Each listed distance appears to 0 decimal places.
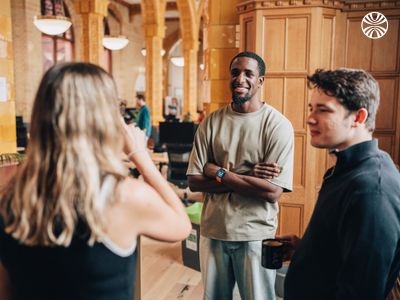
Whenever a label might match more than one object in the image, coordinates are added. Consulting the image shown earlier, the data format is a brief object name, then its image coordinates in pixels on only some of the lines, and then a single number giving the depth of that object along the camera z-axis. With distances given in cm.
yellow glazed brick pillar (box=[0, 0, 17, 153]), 335
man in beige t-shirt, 192
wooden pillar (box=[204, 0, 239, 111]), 362
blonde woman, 92
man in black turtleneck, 107
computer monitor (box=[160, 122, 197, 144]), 641
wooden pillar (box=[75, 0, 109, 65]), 865
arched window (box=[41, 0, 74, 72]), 1159
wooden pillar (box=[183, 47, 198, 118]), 1330
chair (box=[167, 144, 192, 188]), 533
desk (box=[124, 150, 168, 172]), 644
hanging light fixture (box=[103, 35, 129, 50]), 938
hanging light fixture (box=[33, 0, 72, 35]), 695
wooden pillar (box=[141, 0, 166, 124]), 1128
